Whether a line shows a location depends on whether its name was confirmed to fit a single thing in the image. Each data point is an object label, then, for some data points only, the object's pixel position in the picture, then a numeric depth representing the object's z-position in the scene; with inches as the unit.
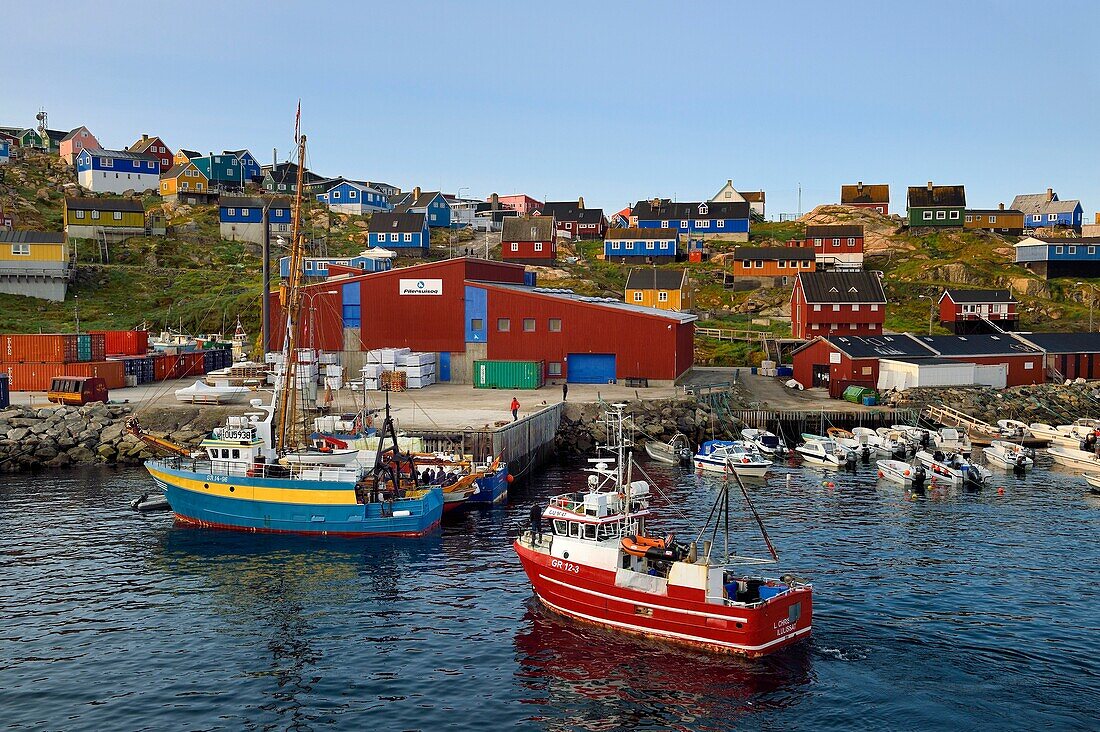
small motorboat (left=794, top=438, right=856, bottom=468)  2290.8
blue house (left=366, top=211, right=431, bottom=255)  5349.4
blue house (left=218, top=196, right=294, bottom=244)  5300.2
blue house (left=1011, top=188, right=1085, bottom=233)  5861.2
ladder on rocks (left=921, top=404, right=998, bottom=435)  2620.6
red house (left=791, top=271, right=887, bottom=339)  3737.7
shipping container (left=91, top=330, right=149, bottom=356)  3120.1
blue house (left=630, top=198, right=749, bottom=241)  5777.6
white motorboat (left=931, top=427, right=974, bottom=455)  2364.7
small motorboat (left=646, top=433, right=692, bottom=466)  2369.6
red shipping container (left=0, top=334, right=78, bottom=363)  2797.7
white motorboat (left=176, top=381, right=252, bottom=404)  2559.1
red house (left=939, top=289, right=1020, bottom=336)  3855.8
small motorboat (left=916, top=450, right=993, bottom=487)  2050.9
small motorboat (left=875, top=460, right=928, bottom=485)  2052.2
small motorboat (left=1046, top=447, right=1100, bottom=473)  2246.6
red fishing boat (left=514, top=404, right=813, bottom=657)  1119.6
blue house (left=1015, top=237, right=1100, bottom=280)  4576.8
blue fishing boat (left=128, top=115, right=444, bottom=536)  1663.4
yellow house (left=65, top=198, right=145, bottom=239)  4899.1
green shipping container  2898.6
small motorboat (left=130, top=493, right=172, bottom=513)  1834.4
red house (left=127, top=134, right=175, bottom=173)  6638.8
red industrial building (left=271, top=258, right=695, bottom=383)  2933.1
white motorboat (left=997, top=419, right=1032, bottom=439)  2558.8
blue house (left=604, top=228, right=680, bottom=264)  5334.6
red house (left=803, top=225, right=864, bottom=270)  5039.4
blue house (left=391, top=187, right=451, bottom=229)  6018.7
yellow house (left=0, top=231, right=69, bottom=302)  4121.6
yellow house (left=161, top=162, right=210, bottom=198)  5890.8
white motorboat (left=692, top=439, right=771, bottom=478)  2183.8
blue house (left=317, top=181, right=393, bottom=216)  6067.9
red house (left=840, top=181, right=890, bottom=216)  6112.2
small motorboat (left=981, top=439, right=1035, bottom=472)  2230.6
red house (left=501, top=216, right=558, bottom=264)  5123.0
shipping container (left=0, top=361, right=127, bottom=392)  2810.0
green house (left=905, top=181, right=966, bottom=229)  5511.8
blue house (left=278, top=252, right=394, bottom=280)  3572.8
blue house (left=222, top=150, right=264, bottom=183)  6284.5
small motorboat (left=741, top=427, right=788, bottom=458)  2390.5
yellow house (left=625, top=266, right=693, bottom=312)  4379.9
